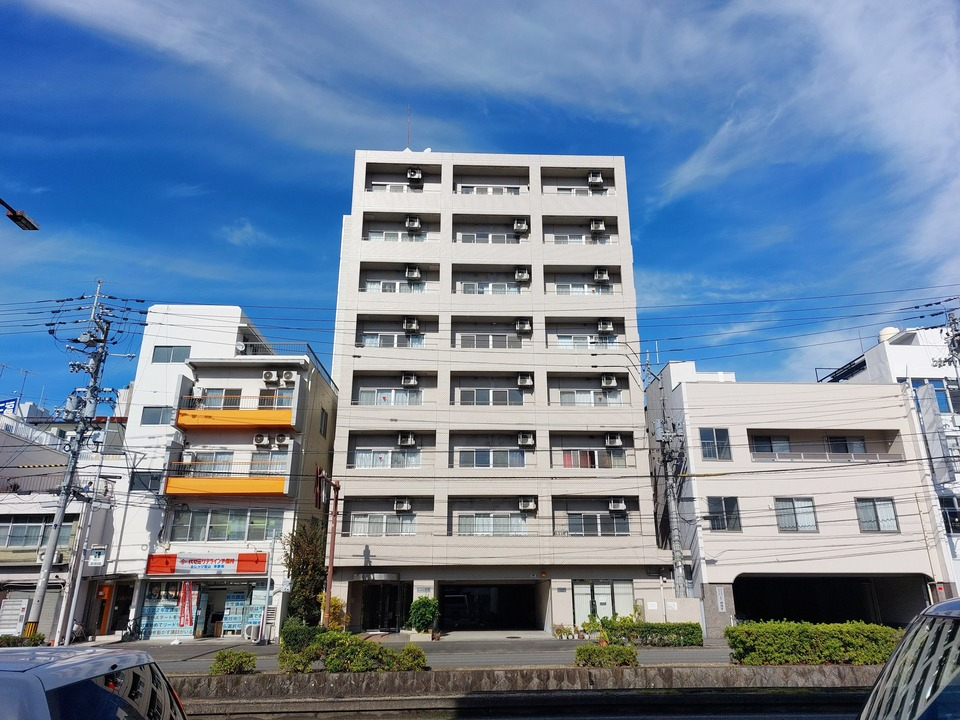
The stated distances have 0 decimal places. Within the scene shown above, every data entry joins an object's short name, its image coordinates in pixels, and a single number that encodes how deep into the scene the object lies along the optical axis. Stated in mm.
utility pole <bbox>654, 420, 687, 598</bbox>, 33469
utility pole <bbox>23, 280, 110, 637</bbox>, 27844
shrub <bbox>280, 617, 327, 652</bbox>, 20891
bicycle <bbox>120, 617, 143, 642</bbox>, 31734
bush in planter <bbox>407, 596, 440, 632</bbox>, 32219
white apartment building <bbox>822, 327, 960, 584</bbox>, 33906
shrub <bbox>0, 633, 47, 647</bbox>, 19656
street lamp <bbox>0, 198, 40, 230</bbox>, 11730
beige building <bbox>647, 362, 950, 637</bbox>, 32969
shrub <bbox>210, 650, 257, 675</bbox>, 14164
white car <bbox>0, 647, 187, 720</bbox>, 2861
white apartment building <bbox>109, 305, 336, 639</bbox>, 33094
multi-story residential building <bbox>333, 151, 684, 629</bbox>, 34594
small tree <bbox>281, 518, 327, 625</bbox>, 29844
